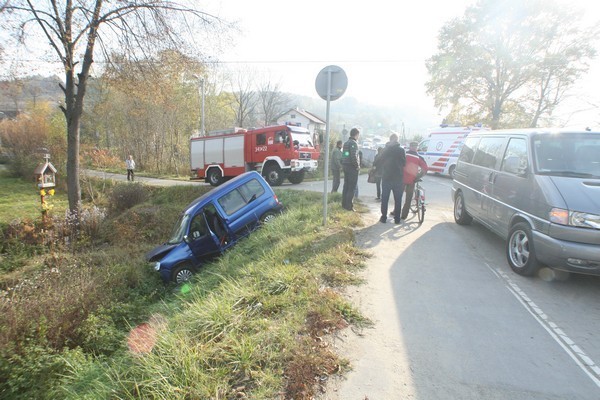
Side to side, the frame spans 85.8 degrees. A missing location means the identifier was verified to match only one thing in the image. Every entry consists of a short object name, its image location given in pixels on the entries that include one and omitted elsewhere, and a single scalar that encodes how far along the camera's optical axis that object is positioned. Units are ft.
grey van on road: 12.16
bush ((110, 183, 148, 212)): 51.70
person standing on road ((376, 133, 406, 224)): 22.25
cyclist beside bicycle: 24.22
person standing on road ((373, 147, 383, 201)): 24.47
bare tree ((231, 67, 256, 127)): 149.89
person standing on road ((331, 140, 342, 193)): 34.19
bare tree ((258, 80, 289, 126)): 157.79
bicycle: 23.82
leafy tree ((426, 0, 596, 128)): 83.46
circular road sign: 19.56
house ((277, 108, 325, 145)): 202.02
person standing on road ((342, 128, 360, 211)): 24.68
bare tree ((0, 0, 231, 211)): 36.73
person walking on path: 71.03
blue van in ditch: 22.95
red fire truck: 49.67
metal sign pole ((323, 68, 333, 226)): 19.60
